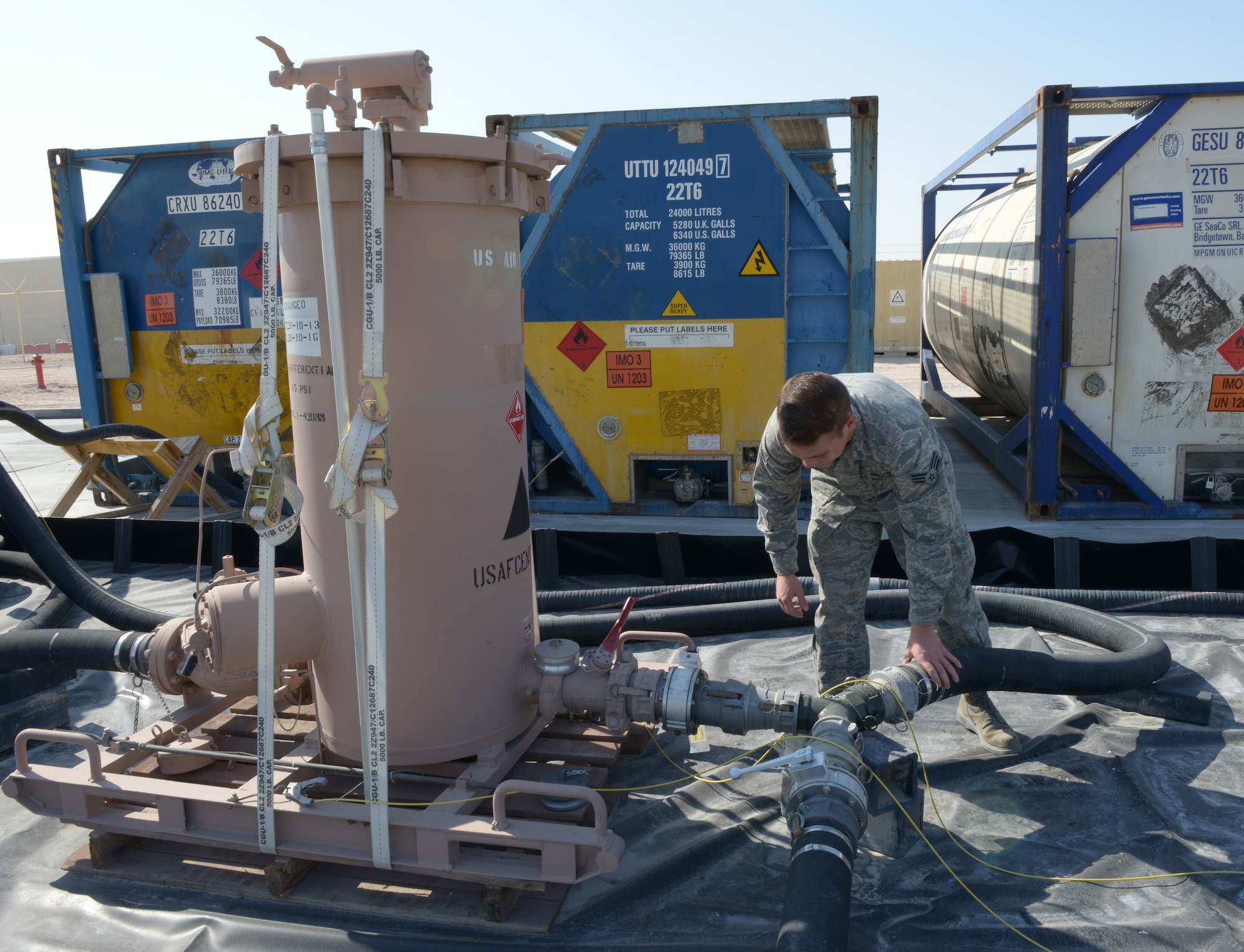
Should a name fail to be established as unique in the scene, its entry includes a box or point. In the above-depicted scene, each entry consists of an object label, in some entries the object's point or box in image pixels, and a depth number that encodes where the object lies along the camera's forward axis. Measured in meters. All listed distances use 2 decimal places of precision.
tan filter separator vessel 2.55
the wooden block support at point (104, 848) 2.71
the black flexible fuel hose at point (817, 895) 2.01
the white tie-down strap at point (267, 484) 2.39
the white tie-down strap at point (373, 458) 2.31
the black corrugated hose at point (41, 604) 4.30
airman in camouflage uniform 2.90
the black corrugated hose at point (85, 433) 4.98
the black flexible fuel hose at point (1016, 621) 3.10
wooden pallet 2.48
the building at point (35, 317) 35.38
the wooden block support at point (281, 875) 2.55
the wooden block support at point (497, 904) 2.43
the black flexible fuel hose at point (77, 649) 3.33
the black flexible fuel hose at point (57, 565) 4.26
